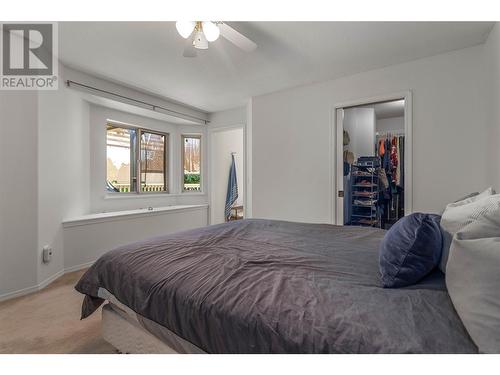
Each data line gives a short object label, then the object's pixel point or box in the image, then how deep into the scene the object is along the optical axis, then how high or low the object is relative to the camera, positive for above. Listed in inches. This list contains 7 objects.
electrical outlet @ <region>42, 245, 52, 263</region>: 100.3 -27.0
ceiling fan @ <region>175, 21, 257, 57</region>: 65.3 +43.0
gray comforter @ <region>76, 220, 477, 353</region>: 29.3 -16.3
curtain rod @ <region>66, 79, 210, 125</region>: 114.1 +47.3
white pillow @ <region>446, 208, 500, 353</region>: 26.1 -11.1
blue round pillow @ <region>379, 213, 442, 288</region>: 39.5 -10.9
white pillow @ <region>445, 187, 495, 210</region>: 50.7 -2.6
